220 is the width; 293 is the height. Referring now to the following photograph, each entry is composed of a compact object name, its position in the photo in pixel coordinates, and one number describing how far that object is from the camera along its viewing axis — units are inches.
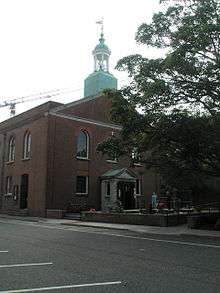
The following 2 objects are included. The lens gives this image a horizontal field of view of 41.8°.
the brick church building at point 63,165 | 890.7
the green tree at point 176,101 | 493.3
